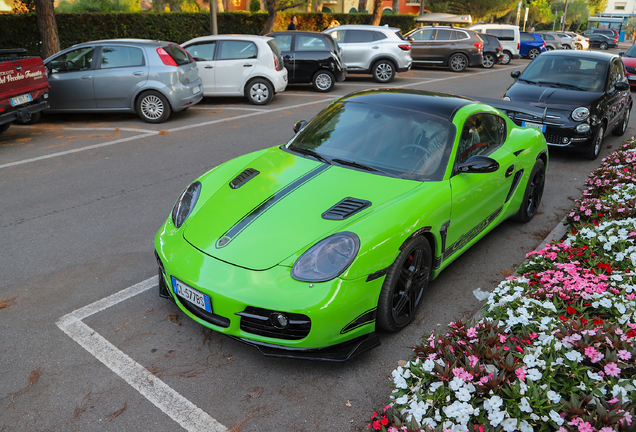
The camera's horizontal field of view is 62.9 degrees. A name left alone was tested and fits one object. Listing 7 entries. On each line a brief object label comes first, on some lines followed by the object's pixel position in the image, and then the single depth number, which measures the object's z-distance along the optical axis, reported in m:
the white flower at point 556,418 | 2.30
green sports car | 3.17
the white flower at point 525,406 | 2.38
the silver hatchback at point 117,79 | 10.37
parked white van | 27.80
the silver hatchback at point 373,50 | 17.50
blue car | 33.31
